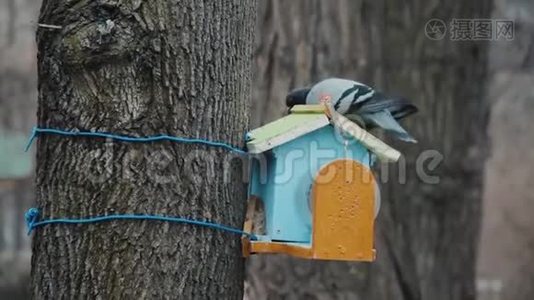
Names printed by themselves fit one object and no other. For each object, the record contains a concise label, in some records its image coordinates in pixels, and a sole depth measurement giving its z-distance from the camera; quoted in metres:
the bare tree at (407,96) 8.64
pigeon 4.77
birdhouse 4.33
